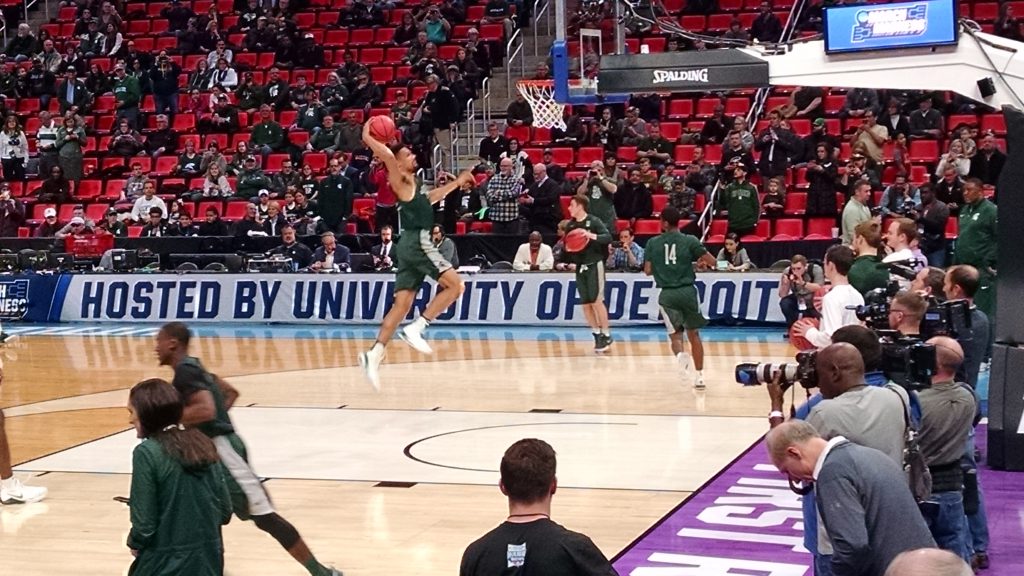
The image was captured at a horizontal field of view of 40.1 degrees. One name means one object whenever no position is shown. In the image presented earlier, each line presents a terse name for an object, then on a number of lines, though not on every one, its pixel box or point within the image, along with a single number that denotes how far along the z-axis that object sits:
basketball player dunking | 12.51
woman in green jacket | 5.45
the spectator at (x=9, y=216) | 26.56
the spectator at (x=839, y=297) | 8.46
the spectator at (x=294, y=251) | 22.52
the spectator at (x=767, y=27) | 24.03
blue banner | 20.19
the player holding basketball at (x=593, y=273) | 16.34
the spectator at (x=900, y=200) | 19.48
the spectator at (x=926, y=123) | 22.06
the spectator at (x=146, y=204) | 25.48
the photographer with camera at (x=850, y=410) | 5.52
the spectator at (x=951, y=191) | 19.59
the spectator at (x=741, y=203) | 20.94
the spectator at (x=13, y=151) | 28.75
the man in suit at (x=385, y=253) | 21.92
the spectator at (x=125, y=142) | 28.36
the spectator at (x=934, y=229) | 18.44
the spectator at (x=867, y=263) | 9.38
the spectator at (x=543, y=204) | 22.28
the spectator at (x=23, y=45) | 31.80
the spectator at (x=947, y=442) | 6.71
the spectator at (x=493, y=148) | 23.88
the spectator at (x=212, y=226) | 24.31
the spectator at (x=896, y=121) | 22.30
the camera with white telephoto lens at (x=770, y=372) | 5.95
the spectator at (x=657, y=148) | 23.08
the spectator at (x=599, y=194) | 19.86
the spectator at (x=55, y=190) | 27.47
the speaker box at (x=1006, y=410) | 10.01
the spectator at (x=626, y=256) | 20.62
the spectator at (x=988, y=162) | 19.84
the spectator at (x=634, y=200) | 22.16
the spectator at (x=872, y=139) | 21.09
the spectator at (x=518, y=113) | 25.19
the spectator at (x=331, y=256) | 22.06
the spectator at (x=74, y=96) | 29.81
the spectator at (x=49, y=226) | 26.19
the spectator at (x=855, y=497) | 4.87
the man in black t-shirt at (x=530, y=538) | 4.14
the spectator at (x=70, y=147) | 28.00
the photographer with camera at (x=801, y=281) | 13.26
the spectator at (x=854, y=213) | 16.58
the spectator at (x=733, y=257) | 20.12
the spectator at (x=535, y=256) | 21.03
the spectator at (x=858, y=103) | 22.86
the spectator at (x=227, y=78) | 29.09
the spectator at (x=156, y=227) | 24.66
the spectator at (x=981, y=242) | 12.79
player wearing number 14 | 13.91
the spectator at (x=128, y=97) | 28.95
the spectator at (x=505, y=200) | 22.30
